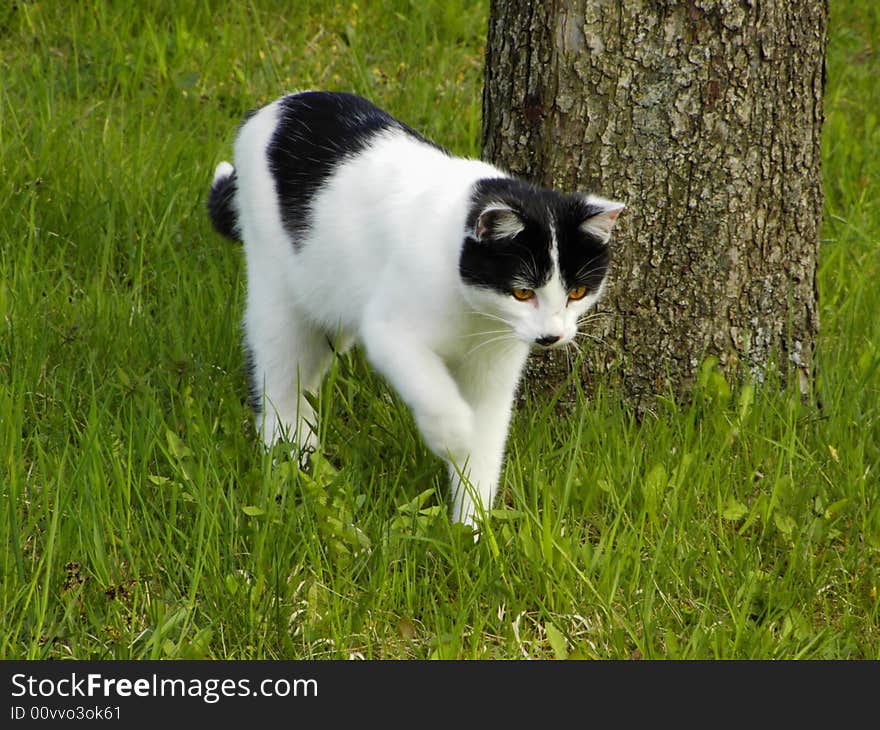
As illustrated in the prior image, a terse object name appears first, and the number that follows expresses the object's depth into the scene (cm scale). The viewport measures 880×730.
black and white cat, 556
